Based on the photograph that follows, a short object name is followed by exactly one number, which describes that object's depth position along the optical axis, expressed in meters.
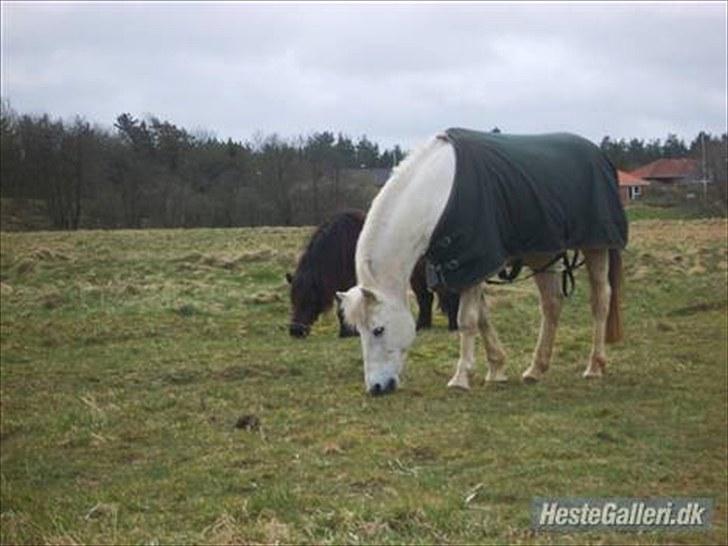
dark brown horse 11.02
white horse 7.88
